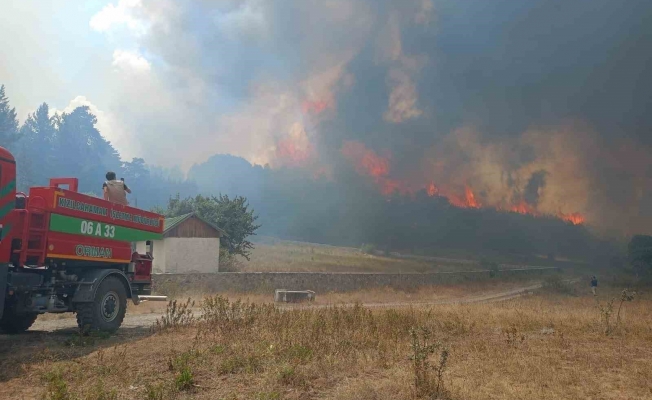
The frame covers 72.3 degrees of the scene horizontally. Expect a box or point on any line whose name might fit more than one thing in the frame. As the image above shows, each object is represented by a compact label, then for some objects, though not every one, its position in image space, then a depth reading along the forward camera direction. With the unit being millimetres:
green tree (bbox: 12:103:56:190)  73125
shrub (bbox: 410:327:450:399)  6562
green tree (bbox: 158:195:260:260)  39969
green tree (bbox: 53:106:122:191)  89438
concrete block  23797
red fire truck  9297
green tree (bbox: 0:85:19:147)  69750
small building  30359
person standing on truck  12188
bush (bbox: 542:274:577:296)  38406
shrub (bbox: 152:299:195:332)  11641
